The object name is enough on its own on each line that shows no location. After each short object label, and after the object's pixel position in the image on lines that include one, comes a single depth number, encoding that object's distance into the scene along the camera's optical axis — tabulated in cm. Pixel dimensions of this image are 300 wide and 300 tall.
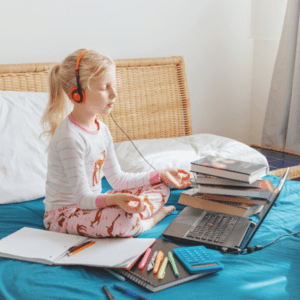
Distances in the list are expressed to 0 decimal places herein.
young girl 106
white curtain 217
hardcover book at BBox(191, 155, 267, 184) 117
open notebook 91
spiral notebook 81
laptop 100
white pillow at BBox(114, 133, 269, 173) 162
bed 81
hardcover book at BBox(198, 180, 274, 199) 119
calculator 85
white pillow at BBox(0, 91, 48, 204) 140
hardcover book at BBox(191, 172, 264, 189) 120
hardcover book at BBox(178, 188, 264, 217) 117
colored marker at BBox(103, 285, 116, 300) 77
